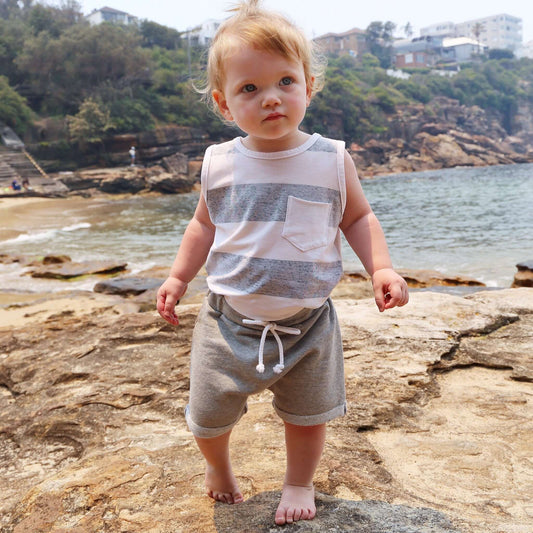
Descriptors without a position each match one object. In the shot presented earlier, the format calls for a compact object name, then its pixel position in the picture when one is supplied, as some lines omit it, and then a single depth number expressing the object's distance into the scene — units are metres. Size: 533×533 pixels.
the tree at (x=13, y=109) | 35.75
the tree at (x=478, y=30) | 100.05
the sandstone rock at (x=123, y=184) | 32.69
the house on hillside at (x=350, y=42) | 98.62
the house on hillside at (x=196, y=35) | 63.93
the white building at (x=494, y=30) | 134.88
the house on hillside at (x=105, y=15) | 75.38
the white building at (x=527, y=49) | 160.45
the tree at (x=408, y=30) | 115.22
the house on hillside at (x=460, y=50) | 106.56
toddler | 1.43
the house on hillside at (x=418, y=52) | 97.12
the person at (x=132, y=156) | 37.67
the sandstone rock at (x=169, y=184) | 33.34
